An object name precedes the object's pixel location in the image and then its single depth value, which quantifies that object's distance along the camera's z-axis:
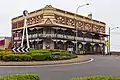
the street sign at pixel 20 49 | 10.69
